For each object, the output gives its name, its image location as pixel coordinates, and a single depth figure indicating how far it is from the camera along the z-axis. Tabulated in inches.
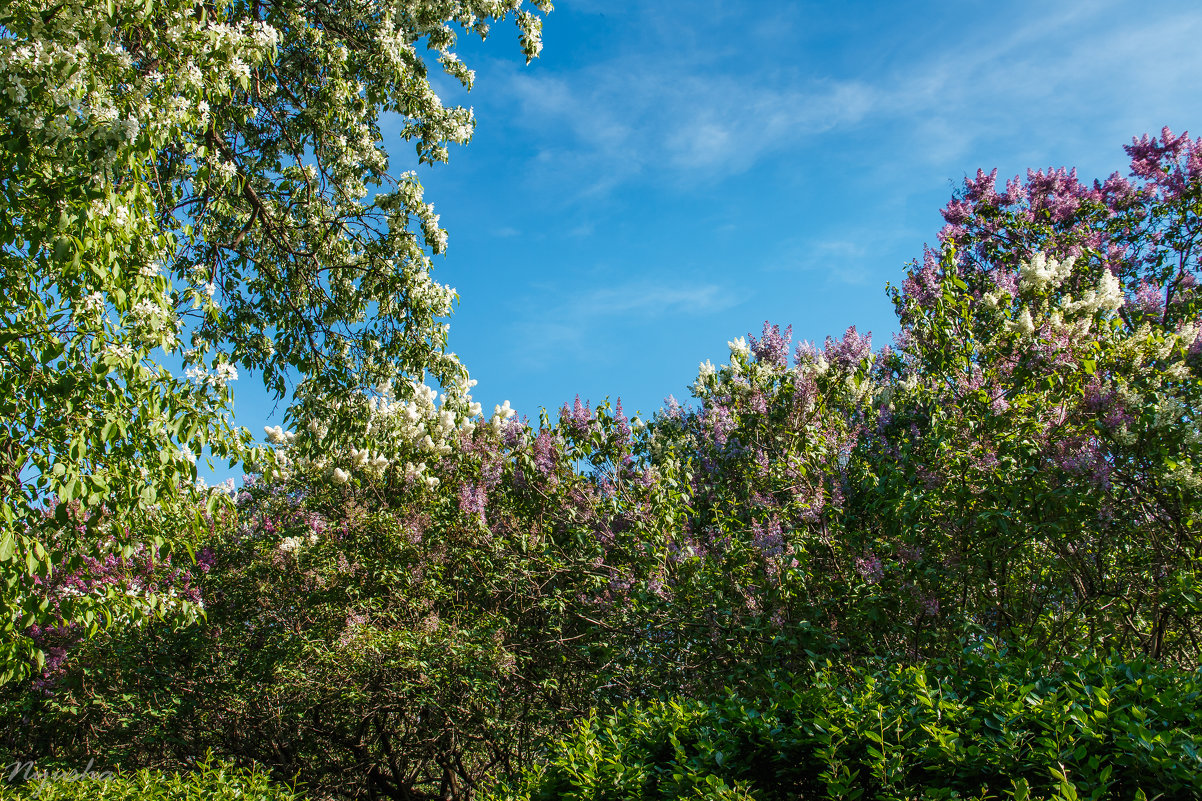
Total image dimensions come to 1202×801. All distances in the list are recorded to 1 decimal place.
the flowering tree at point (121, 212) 162.6
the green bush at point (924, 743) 103.7
